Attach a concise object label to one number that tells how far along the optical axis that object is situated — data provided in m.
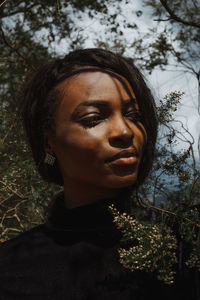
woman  0.69
